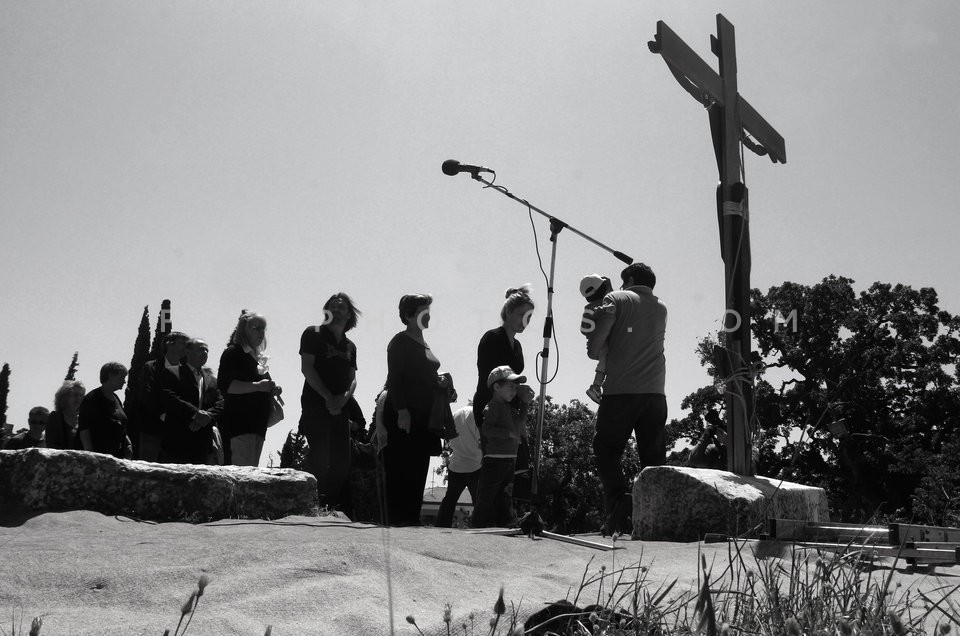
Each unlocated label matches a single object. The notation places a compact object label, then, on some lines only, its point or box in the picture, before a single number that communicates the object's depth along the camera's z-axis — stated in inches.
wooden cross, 190.7
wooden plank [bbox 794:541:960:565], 107.3
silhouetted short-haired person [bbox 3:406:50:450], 265.3
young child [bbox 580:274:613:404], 194.1
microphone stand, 191.0
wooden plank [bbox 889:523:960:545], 112.5
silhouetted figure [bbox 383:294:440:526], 200.5
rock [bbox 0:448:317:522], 163.8
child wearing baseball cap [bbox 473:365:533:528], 205.5
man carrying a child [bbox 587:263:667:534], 189.3
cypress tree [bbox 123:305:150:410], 1091.9
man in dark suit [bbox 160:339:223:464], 223.1
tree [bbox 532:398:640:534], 1334.9
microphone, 235.5
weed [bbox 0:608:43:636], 33.8
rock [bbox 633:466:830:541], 160.6
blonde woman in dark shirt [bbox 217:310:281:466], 222.2
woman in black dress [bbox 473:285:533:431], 219.9
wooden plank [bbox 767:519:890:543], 127.5
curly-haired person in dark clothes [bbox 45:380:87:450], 238.4
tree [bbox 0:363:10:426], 1684.3
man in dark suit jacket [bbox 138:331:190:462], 225.5
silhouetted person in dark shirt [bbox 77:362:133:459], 224.1
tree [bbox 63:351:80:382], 1702.0
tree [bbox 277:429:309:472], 990.9
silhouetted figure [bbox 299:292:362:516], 214.8
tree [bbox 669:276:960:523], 1043.9
